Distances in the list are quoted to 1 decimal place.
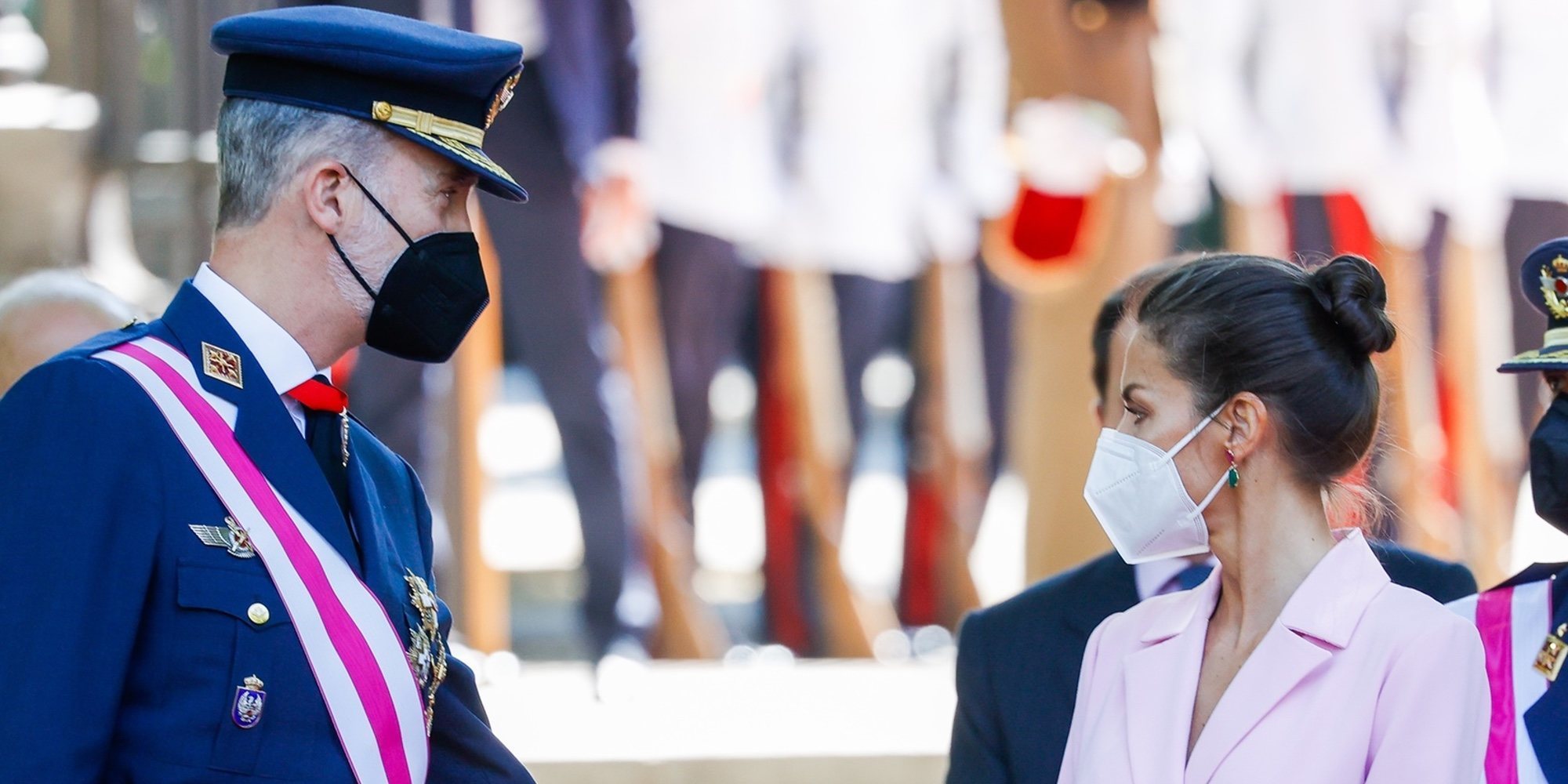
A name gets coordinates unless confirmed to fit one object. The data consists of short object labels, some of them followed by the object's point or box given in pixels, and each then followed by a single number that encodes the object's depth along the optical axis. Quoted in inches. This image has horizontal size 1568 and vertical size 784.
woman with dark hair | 483.2
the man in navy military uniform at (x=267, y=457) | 476.6
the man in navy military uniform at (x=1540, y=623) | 499.1
